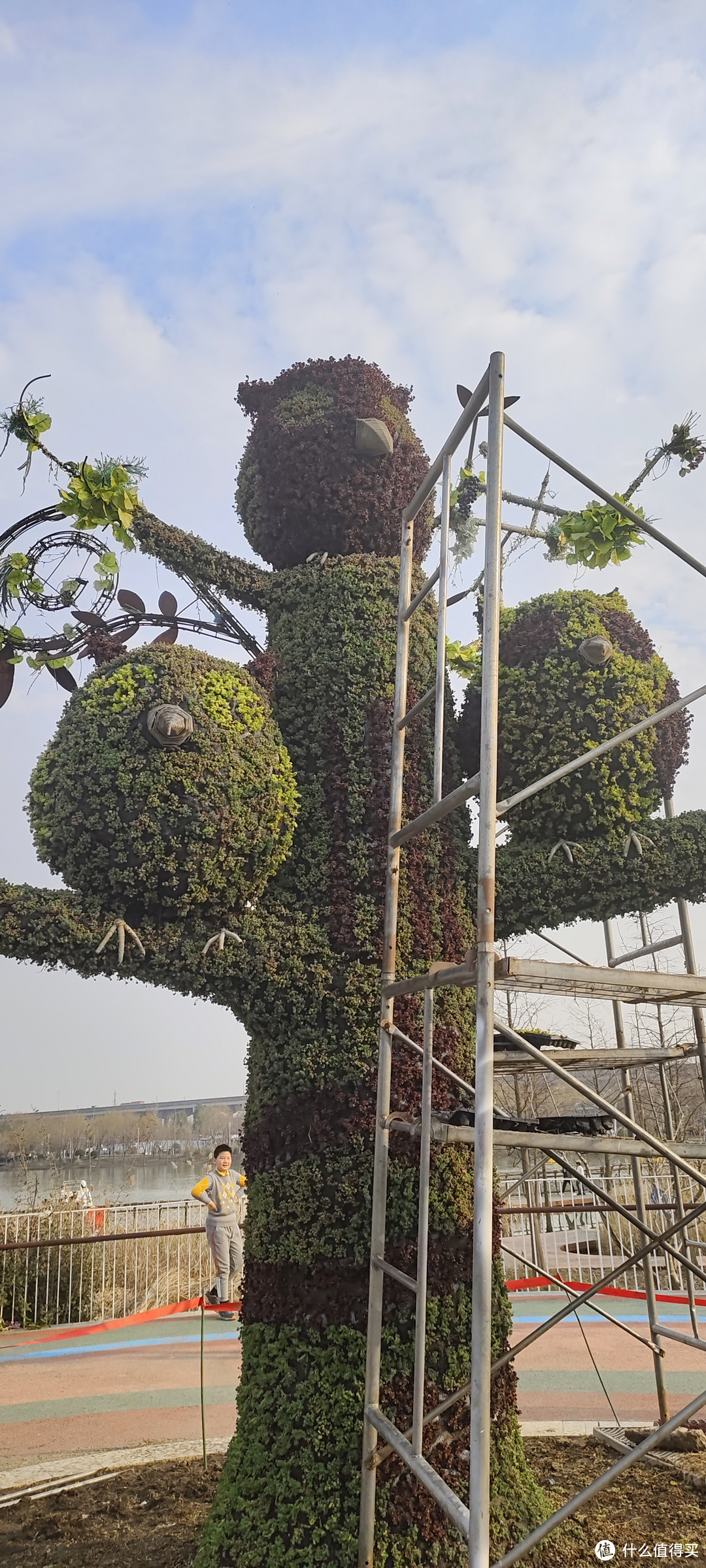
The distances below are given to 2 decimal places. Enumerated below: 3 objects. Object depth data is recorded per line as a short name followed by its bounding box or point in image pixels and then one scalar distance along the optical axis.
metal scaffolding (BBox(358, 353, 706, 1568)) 2.31
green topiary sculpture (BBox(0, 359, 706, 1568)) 3.88
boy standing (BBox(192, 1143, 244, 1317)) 7.86
